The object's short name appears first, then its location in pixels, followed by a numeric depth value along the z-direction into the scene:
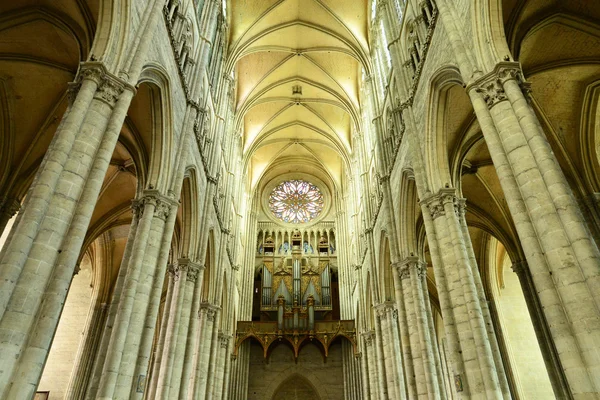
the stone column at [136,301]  7.66
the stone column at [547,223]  5.23
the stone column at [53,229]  5.02
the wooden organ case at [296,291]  24.94
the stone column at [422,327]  11.45
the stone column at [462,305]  7.99
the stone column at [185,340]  11.64
